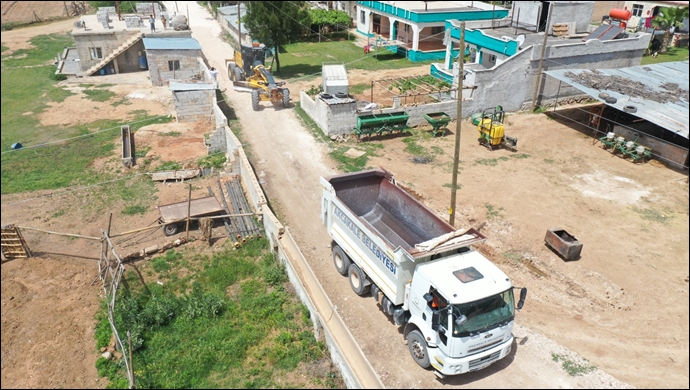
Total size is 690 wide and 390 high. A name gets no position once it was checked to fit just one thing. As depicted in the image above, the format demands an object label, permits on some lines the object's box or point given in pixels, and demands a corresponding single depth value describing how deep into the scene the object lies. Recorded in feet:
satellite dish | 97.86
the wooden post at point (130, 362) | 38.47
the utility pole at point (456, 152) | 49.39
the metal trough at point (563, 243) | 52.85
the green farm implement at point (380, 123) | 82.43
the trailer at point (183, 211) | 60.03
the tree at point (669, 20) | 140.36
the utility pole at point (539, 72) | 90.99
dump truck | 35.73
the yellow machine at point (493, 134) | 80.18
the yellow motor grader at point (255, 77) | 95.45
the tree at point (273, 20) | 110.11
